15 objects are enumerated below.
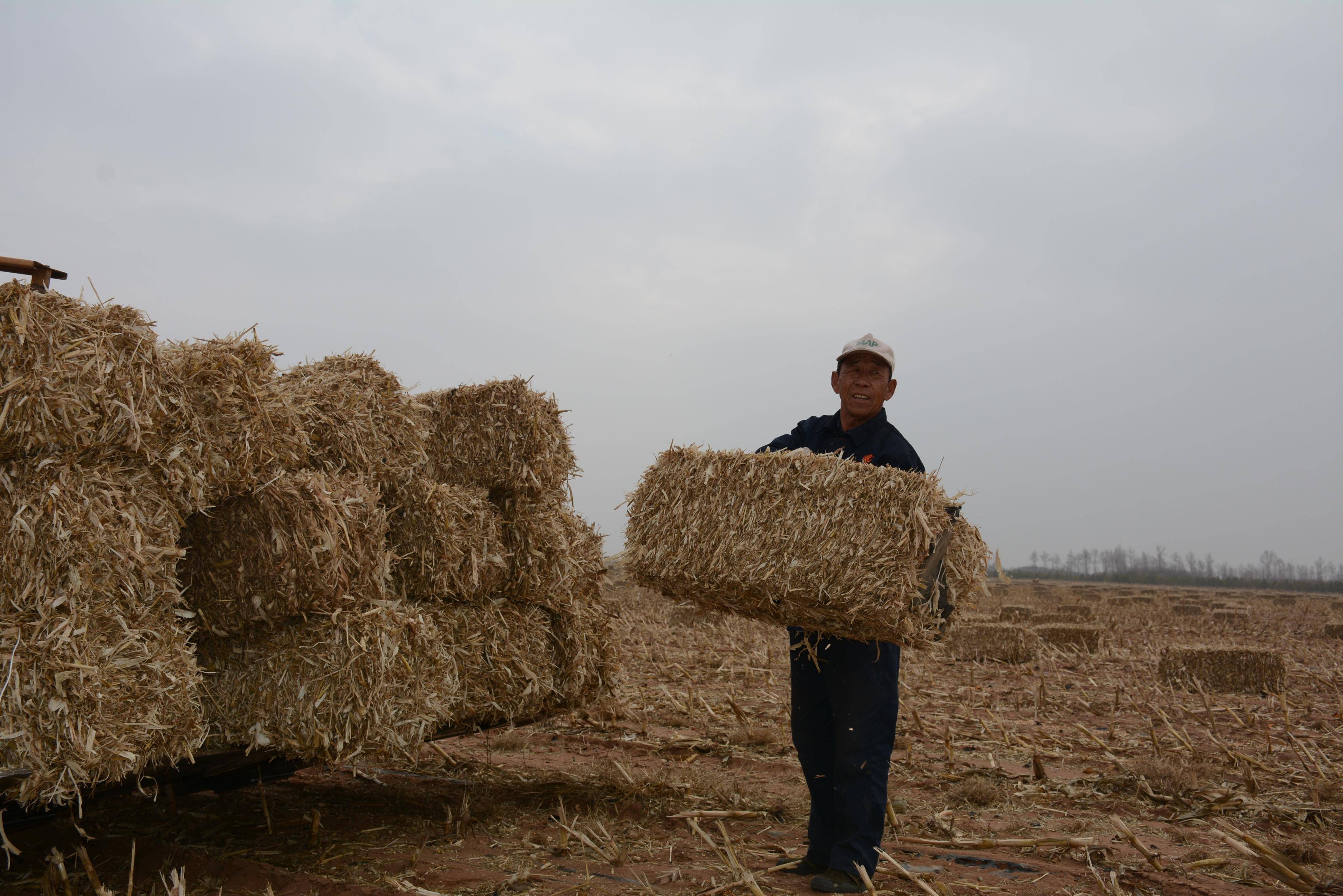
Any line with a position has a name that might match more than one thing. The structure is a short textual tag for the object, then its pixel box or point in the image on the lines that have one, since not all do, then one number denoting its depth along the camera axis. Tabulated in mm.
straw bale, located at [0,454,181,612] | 3342
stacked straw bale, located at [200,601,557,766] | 4195
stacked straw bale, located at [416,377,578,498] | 5605
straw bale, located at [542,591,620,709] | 5770
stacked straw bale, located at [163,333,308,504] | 3912
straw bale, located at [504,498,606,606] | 5629
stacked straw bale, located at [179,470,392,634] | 4090
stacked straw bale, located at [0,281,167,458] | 3430
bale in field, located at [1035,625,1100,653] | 13711
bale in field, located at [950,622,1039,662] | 12836
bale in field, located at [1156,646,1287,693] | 10539
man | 4504
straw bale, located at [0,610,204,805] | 3232
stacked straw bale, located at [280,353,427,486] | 4648
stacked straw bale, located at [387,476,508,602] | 4988
